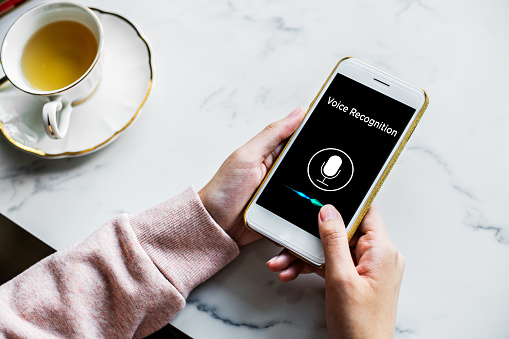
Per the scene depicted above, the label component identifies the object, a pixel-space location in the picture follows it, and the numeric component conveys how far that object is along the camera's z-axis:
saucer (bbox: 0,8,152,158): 0.69
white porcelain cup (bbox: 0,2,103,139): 0.64
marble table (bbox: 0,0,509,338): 0.63
